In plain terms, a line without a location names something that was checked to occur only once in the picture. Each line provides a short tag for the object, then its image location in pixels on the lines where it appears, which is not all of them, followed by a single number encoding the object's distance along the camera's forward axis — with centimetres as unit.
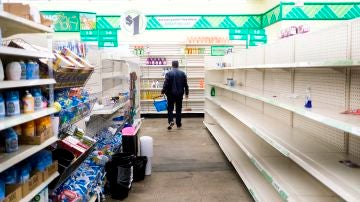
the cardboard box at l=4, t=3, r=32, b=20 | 243
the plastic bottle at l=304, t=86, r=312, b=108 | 295
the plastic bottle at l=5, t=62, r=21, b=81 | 224
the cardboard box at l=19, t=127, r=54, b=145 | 254
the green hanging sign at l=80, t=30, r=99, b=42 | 901
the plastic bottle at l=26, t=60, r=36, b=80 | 245
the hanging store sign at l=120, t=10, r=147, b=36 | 814
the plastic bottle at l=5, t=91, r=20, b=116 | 224
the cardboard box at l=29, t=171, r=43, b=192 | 245
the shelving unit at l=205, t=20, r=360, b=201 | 249
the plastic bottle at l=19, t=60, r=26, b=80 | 235
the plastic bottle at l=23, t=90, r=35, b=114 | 242
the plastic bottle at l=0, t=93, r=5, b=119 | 213
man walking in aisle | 891
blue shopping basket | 1045
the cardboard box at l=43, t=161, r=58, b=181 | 268
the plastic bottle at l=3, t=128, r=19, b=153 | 230
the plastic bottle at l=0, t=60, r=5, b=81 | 207
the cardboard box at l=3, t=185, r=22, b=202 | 216
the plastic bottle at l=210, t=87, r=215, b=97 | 901
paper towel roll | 514
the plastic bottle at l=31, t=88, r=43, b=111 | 259
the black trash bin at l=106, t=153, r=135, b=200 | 412
